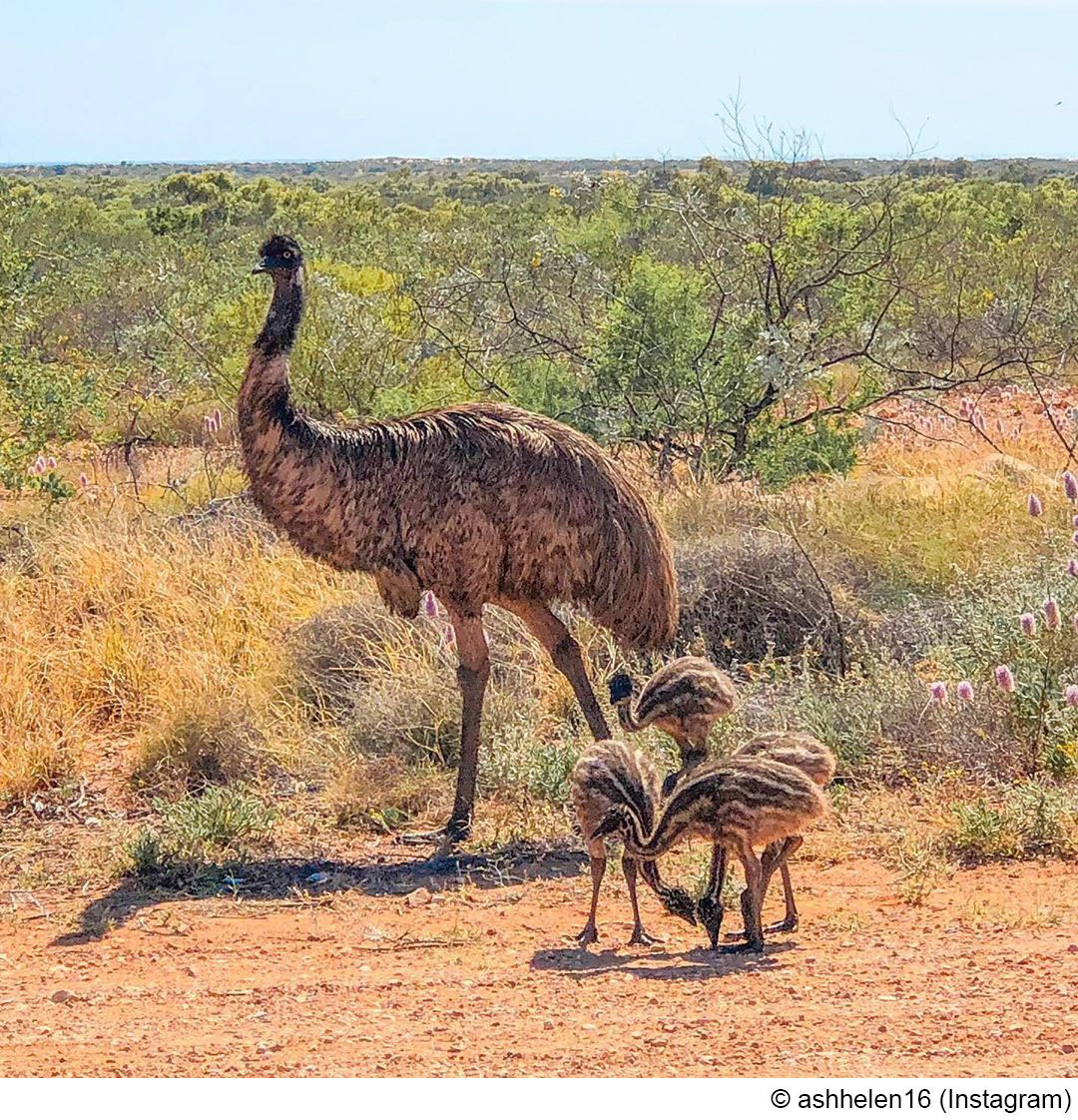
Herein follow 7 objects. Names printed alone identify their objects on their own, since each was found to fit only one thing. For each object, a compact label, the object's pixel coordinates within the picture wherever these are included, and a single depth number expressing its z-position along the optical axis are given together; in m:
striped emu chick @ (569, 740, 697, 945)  11.61
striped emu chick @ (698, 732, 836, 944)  11.39
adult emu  14.32
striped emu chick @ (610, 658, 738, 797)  13.15
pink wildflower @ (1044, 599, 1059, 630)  13.77
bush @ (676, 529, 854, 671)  18.22
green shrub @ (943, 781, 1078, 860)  13.18
